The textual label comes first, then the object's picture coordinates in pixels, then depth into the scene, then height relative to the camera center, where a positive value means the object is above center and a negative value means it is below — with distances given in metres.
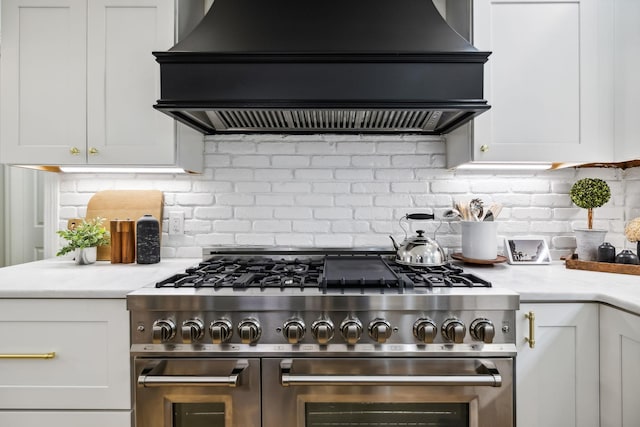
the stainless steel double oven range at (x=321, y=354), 1.24 -0.47
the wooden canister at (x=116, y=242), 1.87 -0.15
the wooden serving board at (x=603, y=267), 1.59 -0.24
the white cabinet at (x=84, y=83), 1.67 +0.58
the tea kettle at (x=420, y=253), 1.62 -0.17
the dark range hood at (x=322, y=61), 1.42 +0.57
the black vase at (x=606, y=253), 1.69 -0.18
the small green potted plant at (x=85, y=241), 1.80 -0.14
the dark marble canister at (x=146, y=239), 1.84 -0.13
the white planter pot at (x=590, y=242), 1.75 -0.14
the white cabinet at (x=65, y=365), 1.31 -0.53
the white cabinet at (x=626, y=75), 1.62 +0.60
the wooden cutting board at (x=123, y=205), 1.98 +0.04
